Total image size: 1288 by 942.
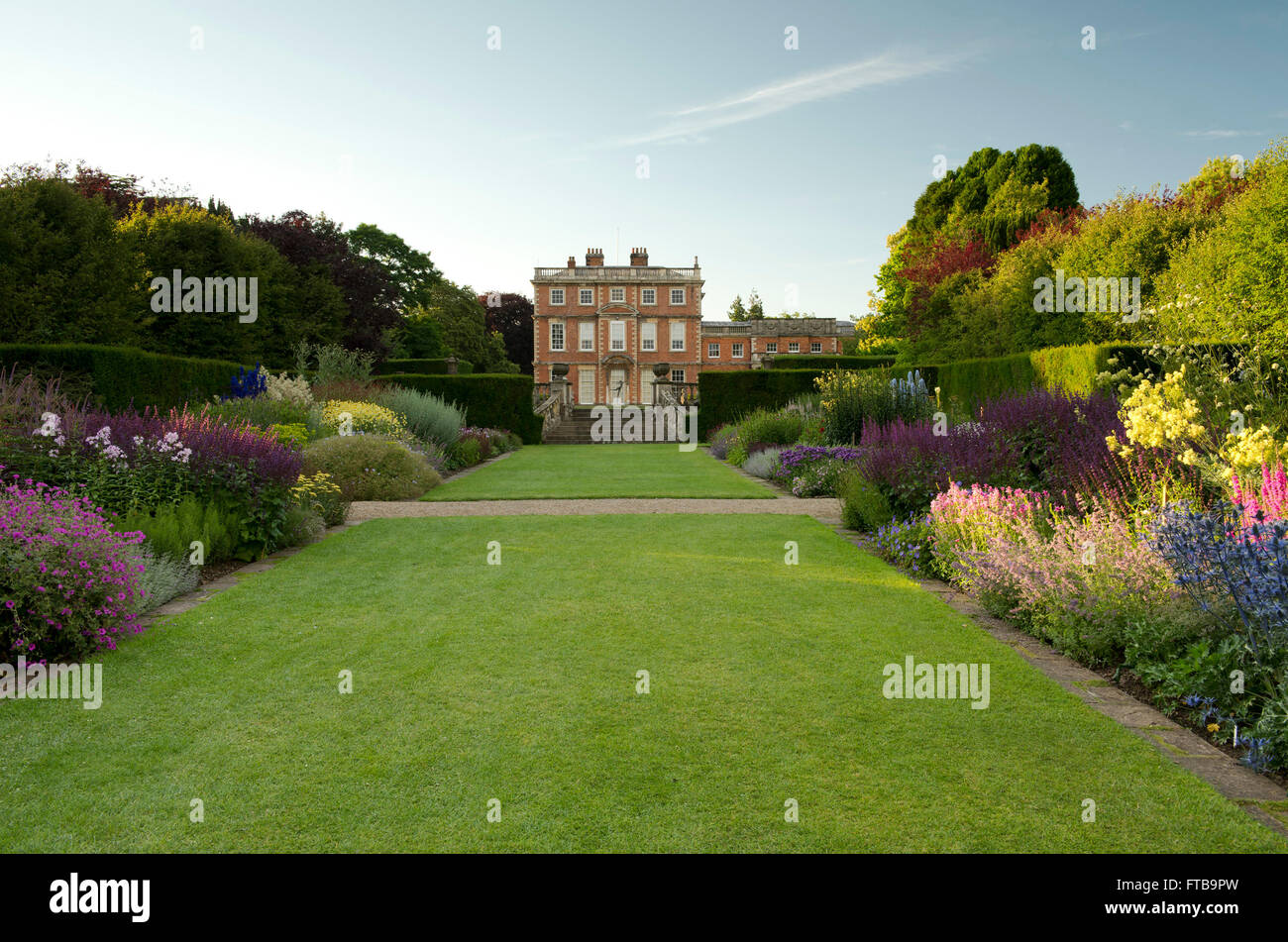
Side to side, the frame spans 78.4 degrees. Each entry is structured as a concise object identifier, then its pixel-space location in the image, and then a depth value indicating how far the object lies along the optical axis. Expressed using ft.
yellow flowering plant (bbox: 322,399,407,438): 47.80
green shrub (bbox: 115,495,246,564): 20.22
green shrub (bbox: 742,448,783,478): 46.88
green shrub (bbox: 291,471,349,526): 28.25
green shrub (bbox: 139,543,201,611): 17.53
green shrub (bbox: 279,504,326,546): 25.66
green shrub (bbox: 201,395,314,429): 38.14
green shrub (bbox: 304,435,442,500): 38.27
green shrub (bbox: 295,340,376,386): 67.51
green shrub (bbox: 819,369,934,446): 45.39
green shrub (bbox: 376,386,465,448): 54.44
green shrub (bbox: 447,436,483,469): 55.83
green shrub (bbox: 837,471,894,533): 26.89
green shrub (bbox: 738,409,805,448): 56.75
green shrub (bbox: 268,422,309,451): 34.80
